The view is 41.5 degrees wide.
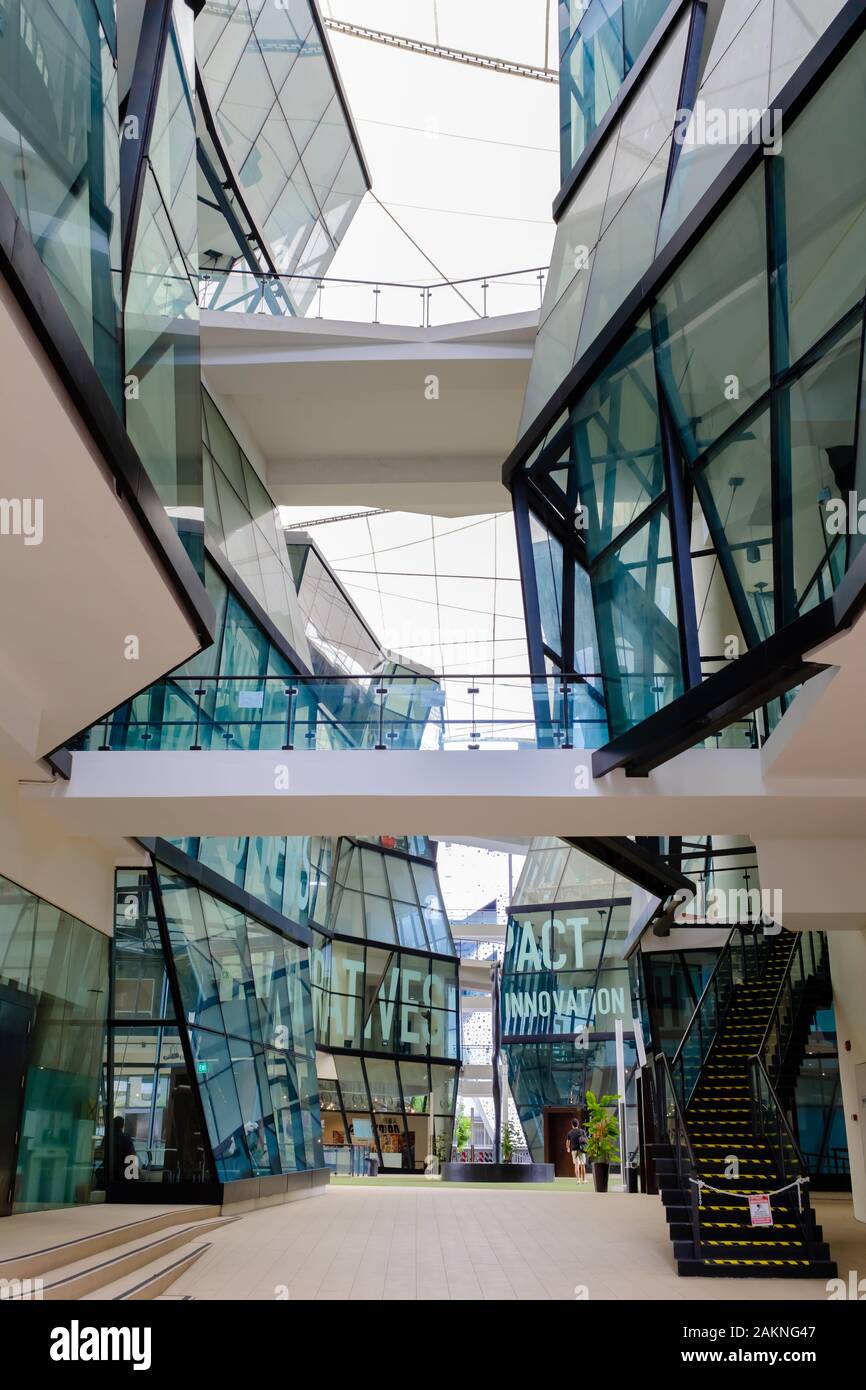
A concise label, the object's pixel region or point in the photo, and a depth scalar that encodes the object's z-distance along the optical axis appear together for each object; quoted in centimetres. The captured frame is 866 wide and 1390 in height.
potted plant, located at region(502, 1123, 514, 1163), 3375
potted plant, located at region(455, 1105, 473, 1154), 4268
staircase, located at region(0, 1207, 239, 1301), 922
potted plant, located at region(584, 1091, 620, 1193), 2728
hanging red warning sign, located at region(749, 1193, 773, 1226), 1290
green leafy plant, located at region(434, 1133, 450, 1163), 3791
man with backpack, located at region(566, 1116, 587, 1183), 3266
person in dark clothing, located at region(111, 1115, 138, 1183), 1661
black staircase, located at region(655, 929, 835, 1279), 1282
